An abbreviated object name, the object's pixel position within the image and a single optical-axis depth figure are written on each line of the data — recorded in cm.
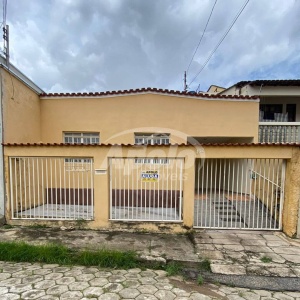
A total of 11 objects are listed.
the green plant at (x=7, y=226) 580
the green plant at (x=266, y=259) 425
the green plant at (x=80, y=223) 578
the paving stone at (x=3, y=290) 324
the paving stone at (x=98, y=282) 348
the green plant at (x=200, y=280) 364
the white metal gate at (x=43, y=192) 611
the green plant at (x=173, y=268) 392
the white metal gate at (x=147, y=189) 595
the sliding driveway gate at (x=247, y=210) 601
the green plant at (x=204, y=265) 404
